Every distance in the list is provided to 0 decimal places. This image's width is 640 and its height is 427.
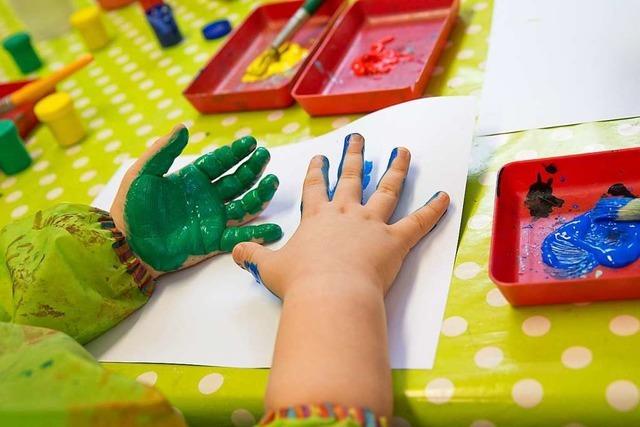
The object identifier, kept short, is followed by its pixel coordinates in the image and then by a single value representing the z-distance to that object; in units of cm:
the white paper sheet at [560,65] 64
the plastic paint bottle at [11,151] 88
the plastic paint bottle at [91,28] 112
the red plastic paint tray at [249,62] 82
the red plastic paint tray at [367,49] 74
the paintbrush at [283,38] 89
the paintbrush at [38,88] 93
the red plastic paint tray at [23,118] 95
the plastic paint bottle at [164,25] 103
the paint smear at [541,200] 54
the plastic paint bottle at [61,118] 89
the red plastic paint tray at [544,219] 46
